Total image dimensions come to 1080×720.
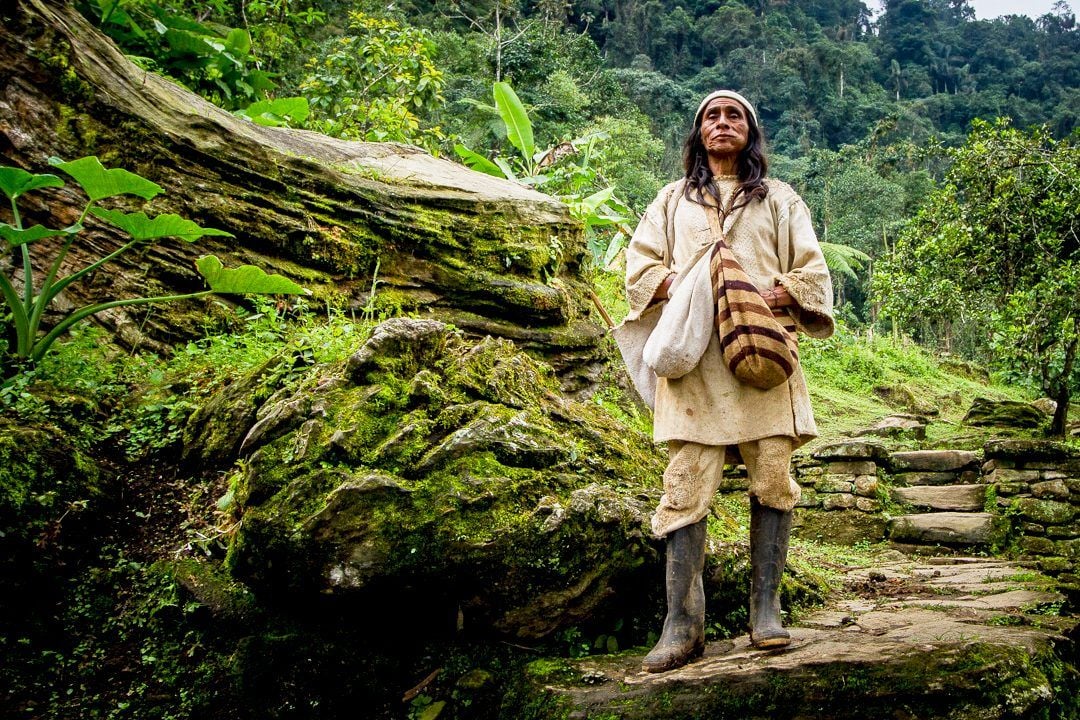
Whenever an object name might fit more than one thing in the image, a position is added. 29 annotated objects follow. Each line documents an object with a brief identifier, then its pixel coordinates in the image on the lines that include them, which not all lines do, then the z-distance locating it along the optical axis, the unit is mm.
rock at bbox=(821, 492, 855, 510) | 6219
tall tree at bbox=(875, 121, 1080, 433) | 7781
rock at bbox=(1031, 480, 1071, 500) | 6020
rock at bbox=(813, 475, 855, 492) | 6285
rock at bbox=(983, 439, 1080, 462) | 6203
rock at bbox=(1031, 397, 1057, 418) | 10492
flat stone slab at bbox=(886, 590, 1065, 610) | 3414
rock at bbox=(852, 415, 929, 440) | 8977
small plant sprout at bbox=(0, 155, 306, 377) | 3443
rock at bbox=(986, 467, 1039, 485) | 6184
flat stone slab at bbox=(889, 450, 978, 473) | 6812
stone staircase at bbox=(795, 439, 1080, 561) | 5797
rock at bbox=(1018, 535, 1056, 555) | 5660
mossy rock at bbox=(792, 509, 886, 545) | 6047
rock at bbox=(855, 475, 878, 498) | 6227
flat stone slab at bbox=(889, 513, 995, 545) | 5785
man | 2672
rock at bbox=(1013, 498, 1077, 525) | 5836
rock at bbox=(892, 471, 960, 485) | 6805
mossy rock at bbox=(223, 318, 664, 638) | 2670
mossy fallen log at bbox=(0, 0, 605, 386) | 4523
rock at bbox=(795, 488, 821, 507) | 6344
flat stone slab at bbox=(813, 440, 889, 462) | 6434
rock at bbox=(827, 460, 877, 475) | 6367
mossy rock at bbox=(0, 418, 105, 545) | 3059
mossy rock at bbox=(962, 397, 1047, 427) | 9672
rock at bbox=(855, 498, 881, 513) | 6172
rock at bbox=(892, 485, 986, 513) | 6264
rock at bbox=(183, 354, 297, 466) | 3539
